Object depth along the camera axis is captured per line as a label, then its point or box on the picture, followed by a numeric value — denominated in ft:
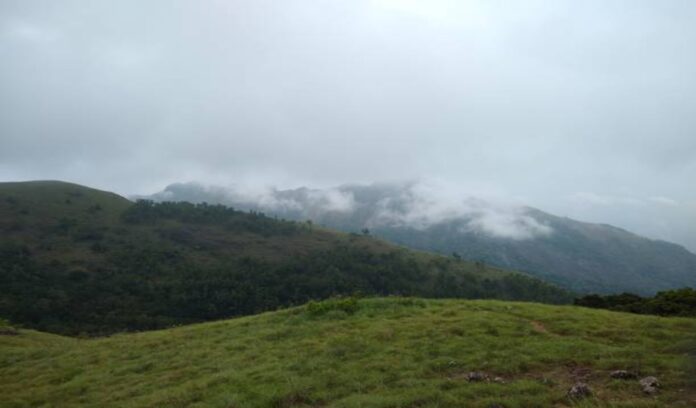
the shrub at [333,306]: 69.51
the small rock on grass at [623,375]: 38.32
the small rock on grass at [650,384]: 34.99
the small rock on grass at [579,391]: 34.78
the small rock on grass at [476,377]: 39.91
